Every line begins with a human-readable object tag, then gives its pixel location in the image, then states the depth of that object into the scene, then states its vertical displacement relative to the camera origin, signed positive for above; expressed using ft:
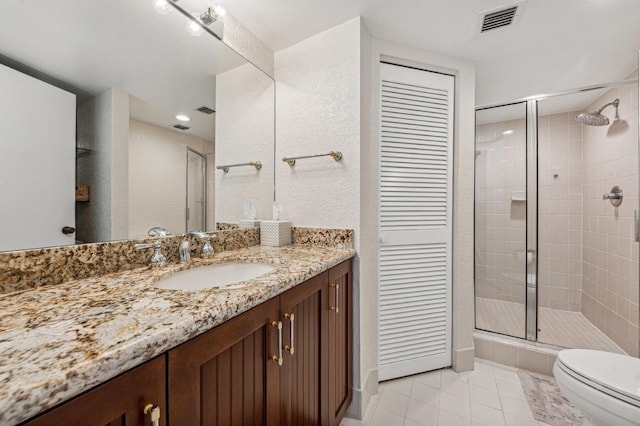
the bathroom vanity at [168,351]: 1.15 -0.80
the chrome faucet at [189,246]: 3.63 -0.48
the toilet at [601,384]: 3.24 -2.34
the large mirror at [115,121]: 2.41 +1.14
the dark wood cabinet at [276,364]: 1.71 -1.35
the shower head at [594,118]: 6.47 +2.44
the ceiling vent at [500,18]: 4.34 +3.45
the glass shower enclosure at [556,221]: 6.21 -0.19
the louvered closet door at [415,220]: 5.40 -0.14
